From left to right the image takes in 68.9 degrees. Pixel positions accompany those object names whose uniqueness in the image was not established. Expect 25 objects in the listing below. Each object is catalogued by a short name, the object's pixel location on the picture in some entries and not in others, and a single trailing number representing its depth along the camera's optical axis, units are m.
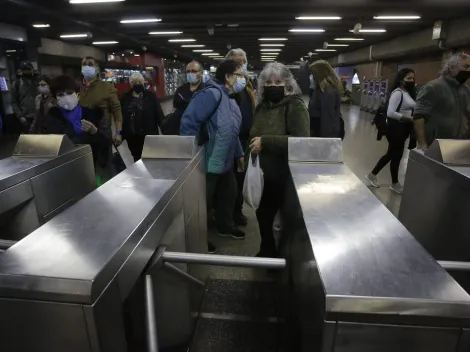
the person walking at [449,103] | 2.11
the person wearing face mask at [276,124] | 1.63
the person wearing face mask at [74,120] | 2.08
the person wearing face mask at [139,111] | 2.95
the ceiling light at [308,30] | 8.10
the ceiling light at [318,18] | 6.38
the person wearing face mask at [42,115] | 2.20
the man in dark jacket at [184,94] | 2.42
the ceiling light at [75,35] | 8.16
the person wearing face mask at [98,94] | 2.73
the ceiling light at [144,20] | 6.59
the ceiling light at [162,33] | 8.67
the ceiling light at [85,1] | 4.84
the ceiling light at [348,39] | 9.95
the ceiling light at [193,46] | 12.05
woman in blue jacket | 1.83
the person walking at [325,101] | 2.38
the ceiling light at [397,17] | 6.32
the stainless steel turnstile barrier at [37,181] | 1.34
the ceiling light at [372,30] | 8.07
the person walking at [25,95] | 4.74
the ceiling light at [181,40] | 10.51
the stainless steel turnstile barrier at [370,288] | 0.53
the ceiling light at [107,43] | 9.81
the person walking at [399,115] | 3.21
